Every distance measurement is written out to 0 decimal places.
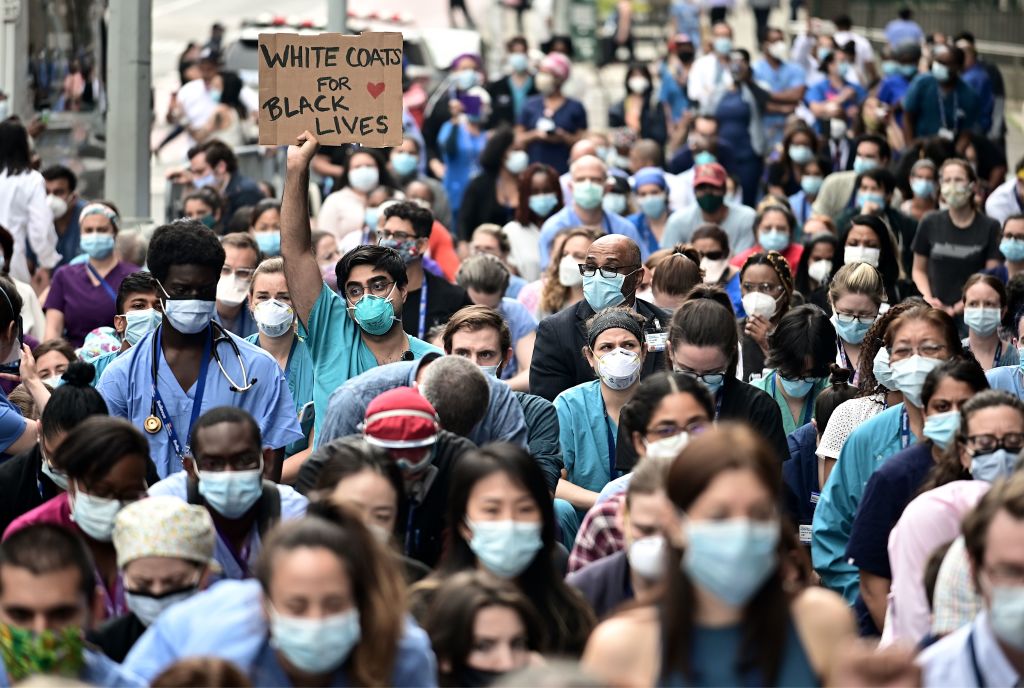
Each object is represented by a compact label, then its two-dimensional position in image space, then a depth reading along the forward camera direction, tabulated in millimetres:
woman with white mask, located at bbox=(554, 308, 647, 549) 16656
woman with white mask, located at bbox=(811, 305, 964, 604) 14594
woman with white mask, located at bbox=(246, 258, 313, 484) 17703
